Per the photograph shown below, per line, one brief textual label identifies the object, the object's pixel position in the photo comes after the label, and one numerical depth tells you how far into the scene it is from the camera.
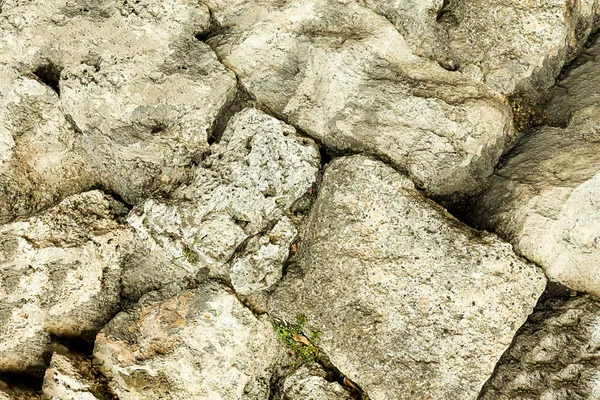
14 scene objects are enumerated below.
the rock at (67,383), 3.35
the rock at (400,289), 3.10
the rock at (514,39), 3.52
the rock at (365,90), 3.42
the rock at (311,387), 3.40
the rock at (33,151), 3.58
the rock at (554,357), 3.04
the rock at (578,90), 3.55
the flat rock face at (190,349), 3.46
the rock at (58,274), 3.47
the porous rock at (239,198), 3.35
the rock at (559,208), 3.17
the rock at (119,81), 3.55
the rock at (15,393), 3.34
